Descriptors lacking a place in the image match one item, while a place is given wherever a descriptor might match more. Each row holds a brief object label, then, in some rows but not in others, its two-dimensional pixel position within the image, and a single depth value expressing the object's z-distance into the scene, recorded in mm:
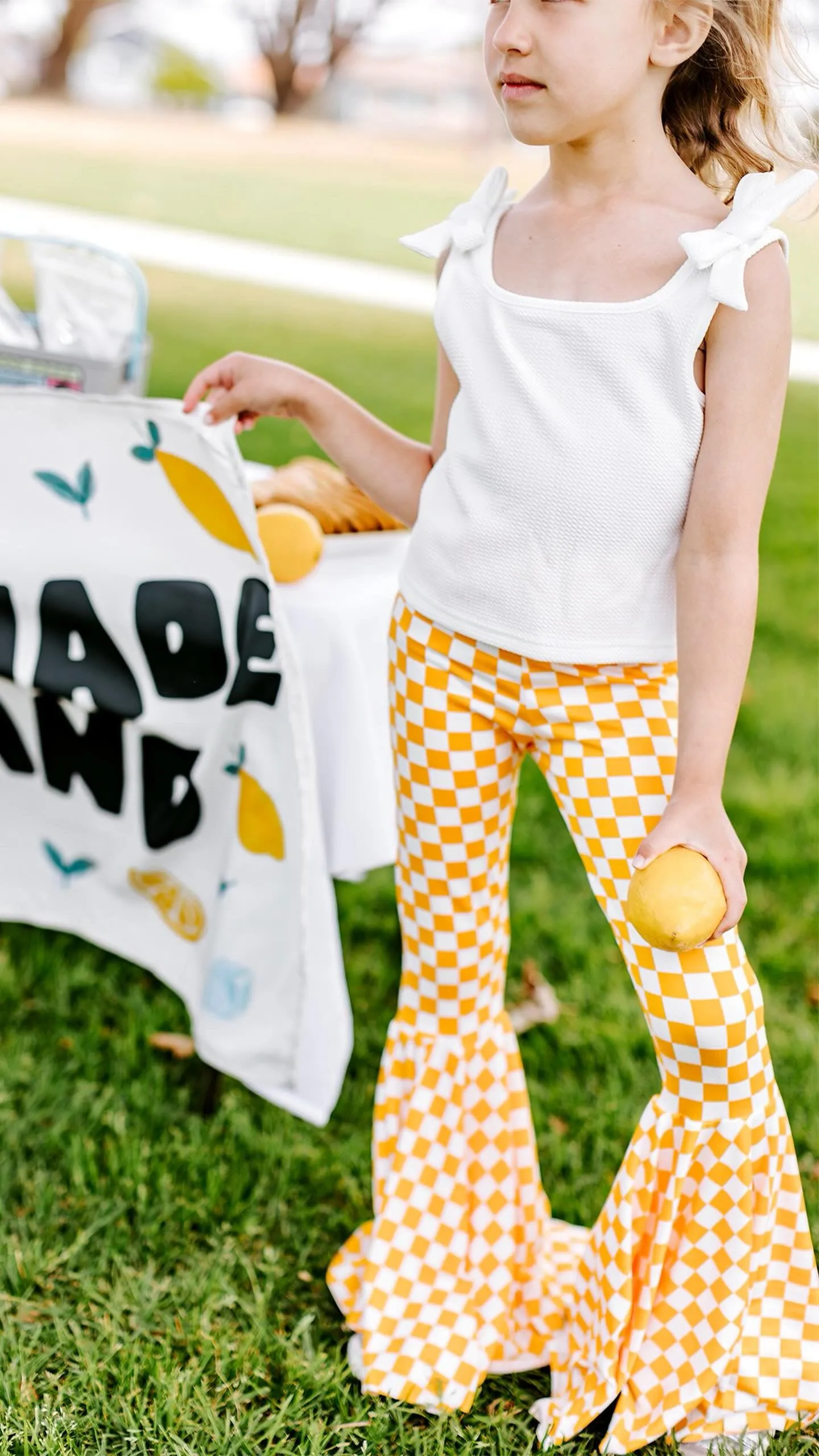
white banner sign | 1919
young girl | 1440
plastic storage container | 2420
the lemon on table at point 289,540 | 2074
